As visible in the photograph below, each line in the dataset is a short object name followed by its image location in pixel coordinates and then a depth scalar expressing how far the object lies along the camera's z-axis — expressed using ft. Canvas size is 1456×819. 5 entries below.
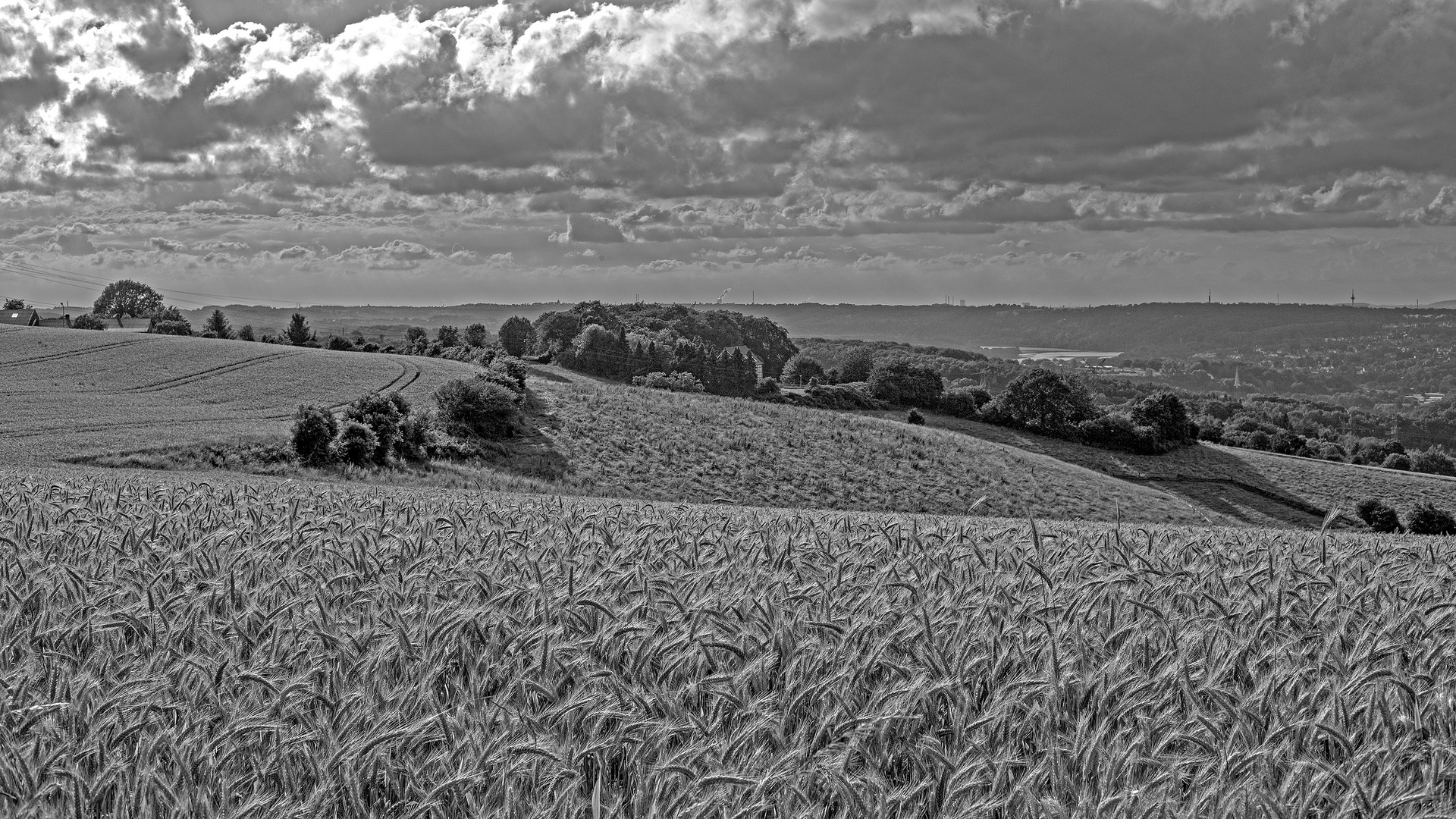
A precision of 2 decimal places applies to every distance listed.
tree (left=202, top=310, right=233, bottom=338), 472.44
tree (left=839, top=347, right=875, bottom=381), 578.25
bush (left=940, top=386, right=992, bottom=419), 430.61
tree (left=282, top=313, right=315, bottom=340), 457.68
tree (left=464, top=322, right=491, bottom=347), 545.44
